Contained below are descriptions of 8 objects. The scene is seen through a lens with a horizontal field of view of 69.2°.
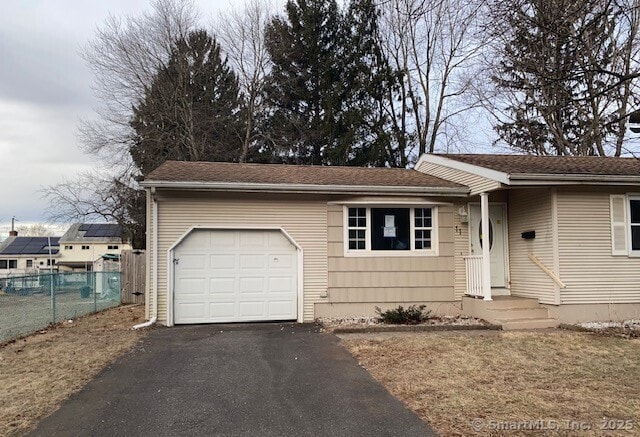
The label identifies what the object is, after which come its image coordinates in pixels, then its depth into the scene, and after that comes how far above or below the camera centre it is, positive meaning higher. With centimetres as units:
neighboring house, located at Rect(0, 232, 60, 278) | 5106 -119
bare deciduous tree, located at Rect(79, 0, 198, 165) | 2141 +855
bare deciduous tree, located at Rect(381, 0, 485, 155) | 2289 +790
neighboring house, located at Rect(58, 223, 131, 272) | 5050 -31
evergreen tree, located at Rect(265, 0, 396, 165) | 2236 +769
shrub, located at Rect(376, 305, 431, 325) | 912 -148
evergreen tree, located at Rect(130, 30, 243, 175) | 2122 +621
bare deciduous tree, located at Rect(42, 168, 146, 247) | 2061 +180
